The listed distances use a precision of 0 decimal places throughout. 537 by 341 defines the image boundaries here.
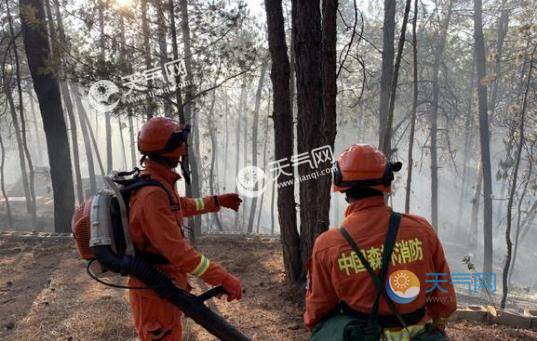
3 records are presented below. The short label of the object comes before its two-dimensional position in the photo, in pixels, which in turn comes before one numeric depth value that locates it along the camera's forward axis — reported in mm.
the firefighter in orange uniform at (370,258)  2066
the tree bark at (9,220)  17175
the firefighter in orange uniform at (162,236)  2760
